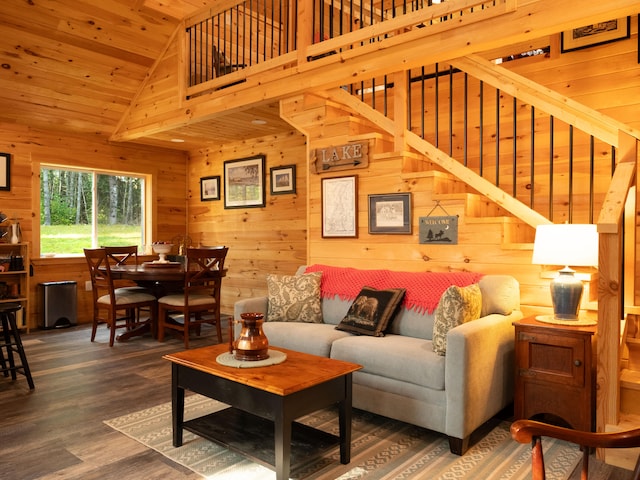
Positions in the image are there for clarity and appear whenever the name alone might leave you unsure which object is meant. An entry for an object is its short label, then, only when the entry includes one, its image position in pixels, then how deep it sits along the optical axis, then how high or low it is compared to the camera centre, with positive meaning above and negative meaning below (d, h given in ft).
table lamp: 8.89 -0.40
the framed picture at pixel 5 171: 18.25 +2.24
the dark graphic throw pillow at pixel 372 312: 10.73 -1.75
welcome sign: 11.71 +0.06
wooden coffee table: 7.09 -2.58
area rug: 7.70 -3.73
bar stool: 11.35 -2.48
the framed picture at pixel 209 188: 22.76 +2.04
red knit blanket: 10.89 -1.17
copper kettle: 8.11 -1.78
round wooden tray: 17.06 -1.13
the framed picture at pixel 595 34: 11.53 +4.71
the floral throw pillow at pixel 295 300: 12.30 -1.70
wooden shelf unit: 17.47 -1.65
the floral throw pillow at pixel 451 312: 9.09 -1.49
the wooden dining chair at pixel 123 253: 16.88 -0.71
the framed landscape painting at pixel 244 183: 20.94 +2.15
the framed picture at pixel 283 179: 19.69 +2.12
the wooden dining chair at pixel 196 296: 15.55 -2.08
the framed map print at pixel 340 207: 13.65 +0.72
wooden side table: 8.59 -2.50
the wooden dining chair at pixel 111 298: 15.99 -2.18
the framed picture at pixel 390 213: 12.53 +0.49
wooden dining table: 15.69 -1.41
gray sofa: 8.43 -2.42
